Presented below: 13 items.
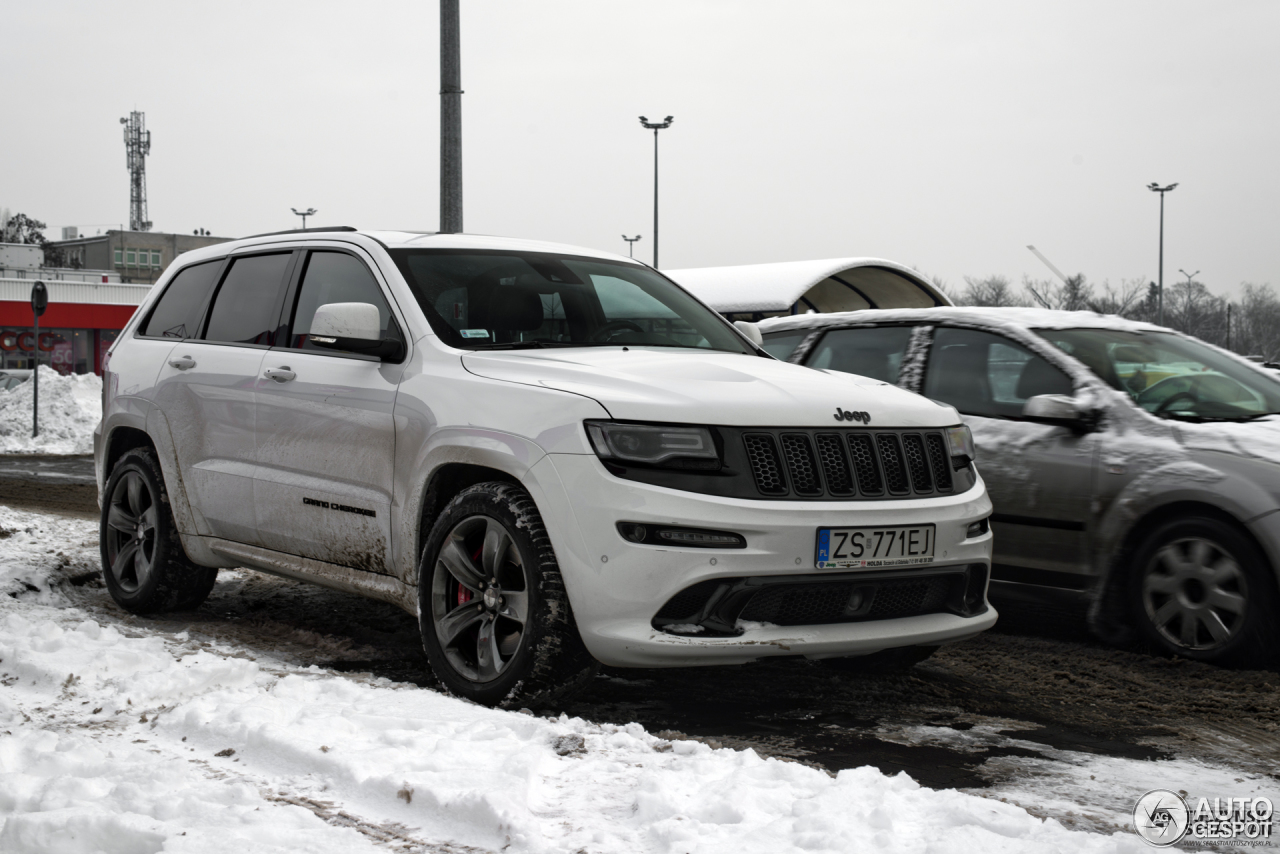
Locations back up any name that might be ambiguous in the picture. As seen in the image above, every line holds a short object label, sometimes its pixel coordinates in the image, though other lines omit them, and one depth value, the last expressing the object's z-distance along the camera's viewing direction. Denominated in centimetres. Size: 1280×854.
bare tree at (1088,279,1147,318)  5221
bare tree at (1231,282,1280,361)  9094
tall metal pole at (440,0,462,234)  1127
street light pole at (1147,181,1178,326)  5872
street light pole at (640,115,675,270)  4269
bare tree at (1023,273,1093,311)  4938
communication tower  8962
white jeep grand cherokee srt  414
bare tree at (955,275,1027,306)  6270
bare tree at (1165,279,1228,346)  7466
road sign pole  2041
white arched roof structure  1761
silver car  522
